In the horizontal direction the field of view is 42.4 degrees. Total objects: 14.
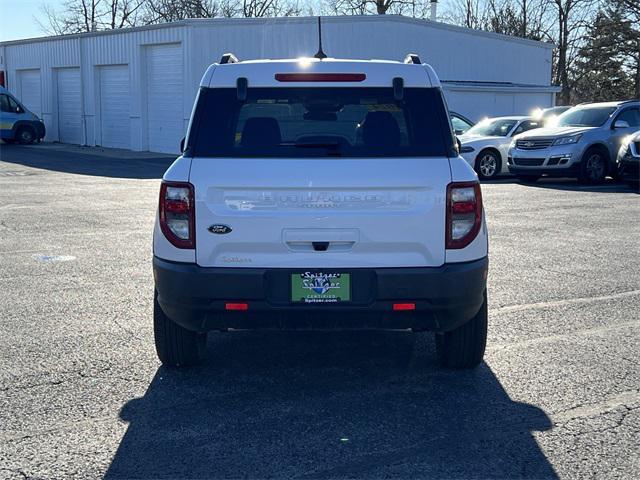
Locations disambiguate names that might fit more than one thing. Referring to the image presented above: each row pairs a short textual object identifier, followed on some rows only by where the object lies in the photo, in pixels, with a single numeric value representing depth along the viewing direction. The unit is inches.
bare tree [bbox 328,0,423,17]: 1740.9
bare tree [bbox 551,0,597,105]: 1852.9
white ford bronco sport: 177.3
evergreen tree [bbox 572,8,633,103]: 1755.7
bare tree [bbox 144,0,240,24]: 2078.0
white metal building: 1072.2
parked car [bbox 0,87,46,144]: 1243.2
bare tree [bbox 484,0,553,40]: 1931.6
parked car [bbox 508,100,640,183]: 689.0
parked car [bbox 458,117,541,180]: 746.8
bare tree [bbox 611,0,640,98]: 1716.3
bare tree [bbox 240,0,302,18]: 2118.6
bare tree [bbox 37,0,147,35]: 2174.0
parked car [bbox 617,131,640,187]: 633.0
